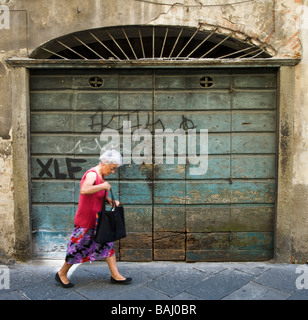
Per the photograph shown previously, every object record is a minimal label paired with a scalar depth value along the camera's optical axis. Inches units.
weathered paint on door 169.3
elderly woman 128.5
